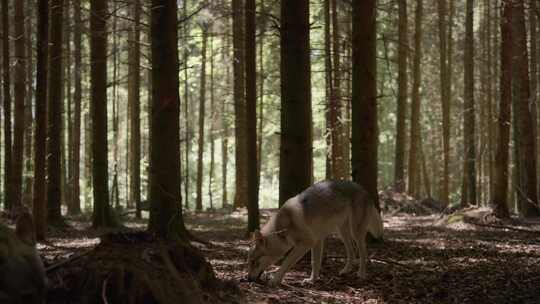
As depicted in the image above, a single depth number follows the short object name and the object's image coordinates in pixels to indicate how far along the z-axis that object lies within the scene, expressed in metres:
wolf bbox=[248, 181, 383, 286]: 9.10
